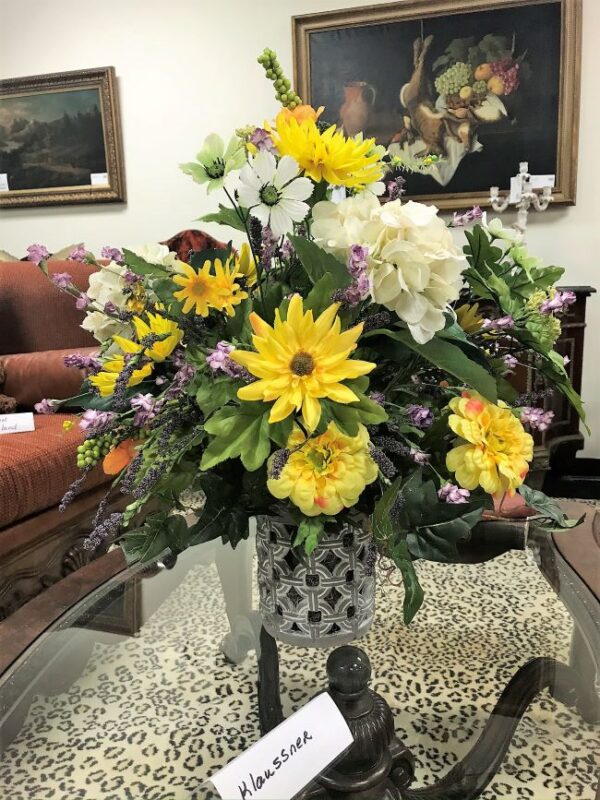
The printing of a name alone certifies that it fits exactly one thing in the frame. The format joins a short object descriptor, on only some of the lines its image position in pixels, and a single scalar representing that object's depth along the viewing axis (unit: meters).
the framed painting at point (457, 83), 2.52
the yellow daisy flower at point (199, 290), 0.58
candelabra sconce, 2.49
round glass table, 0.69
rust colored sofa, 1.48
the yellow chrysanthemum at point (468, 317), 0.69
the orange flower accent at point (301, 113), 0.60
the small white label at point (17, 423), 1.75
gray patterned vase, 0.65
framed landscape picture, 3.03
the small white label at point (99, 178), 3.08
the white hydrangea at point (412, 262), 0.52
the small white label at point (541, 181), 2.58
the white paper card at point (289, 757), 0.52
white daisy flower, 0.56
